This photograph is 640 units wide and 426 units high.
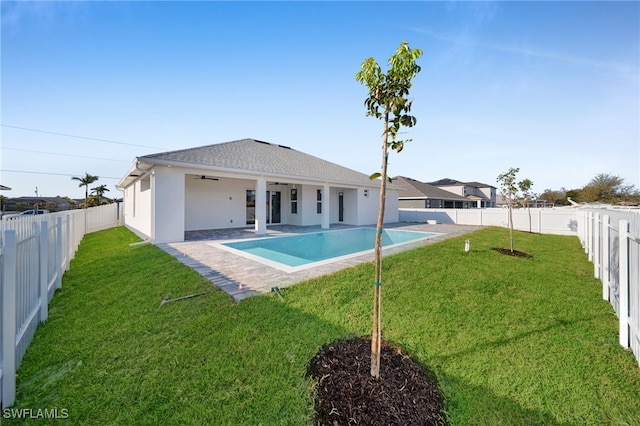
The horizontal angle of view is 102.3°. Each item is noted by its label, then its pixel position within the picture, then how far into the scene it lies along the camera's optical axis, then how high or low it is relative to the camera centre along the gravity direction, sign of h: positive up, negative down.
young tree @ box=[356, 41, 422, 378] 2.53 +1.20
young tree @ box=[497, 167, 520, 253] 11.88 +1.51
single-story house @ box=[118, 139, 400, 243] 10.65 +1.32
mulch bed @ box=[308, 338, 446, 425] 2.45 -1.89
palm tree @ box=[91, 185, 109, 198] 50.91 +4.40
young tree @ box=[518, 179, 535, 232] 15.38 +1.67
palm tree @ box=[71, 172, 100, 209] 49.11 +6.30
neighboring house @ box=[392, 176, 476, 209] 31.96 +2.22
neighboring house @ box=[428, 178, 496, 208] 47.00 +4.75
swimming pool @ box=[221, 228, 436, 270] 8.53 -1.42
